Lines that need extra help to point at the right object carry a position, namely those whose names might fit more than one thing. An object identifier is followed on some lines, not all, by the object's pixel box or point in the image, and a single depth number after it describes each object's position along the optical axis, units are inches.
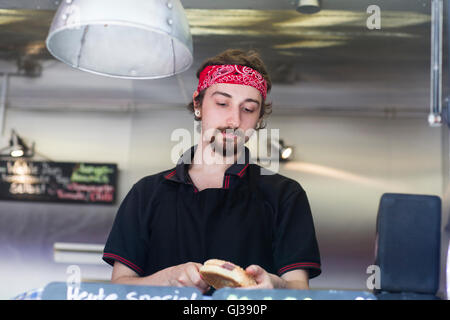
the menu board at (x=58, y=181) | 204.7
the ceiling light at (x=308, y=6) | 123.9
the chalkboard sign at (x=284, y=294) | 44.1
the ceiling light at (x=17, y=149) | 206.5
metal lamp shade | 69.5
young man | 73.2
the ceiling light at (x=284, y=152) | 203.6
